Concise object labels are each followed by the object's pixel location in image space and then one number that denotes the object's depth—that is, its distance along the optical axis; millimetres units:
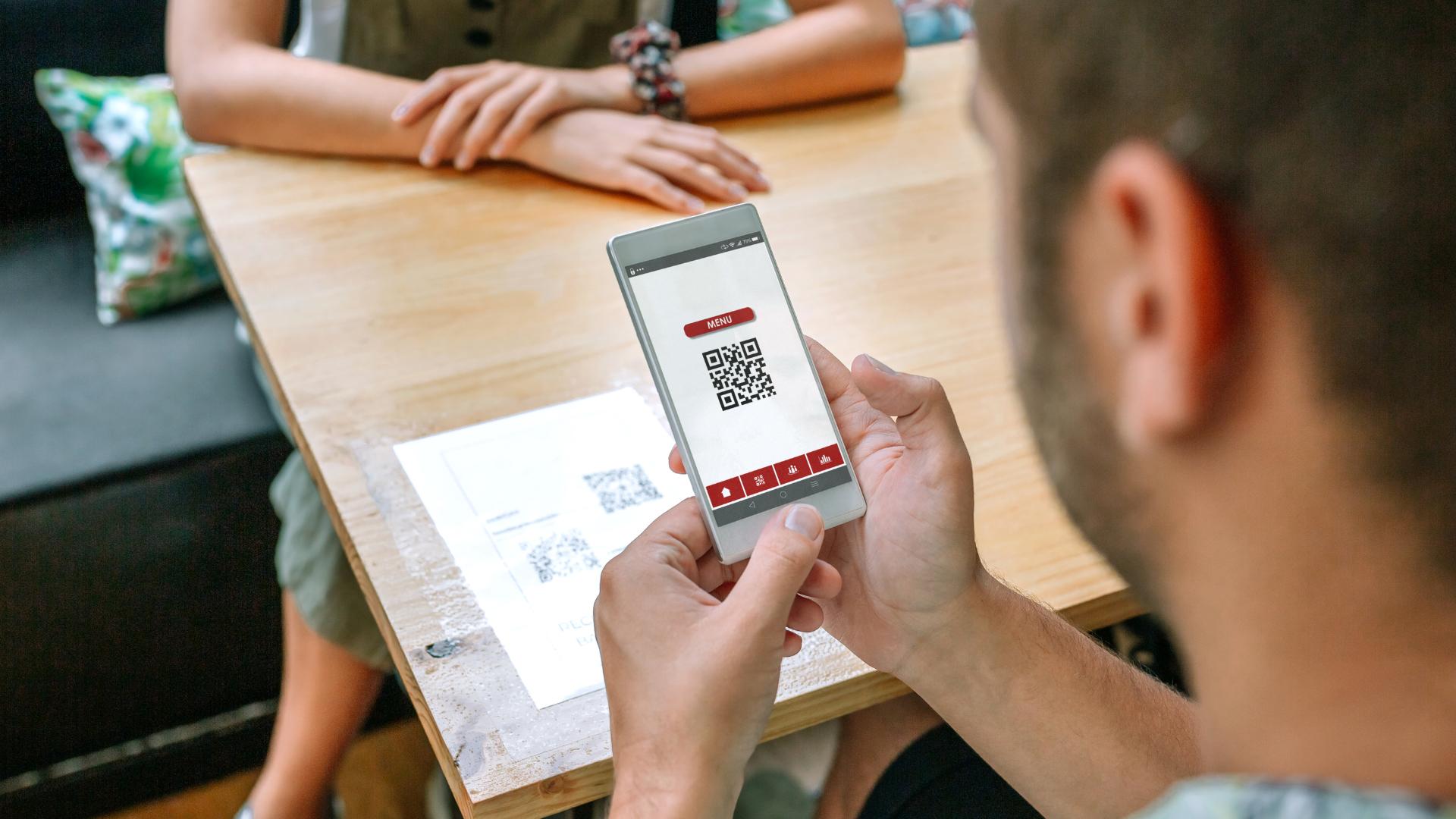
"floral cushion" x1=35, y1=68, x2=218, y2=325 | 1523
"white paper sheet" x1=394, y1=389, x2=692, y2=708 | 763
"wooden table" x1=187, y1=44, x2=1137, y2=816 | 734
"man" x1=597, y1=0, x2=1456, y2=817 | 352
